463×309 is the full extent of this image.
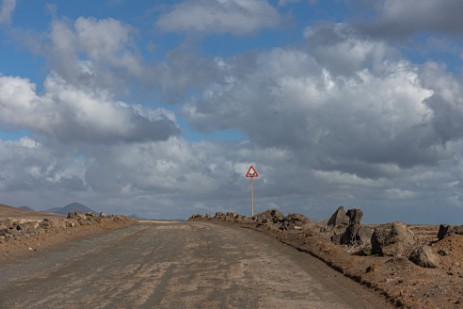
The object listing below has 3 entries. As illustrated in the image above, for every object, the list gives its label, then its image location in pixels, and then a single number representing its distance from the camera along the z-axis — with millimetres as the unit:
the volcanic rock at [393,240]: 16219
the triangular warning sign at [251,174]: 40866
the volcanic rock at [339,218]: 33656
